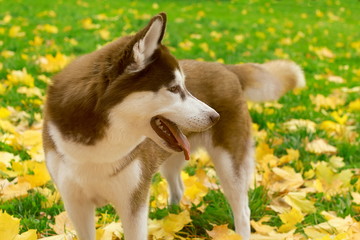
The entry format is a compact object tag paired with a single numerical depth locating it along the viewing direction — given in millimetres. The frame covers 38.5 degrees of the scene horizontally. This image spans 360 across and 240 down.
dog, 2148
